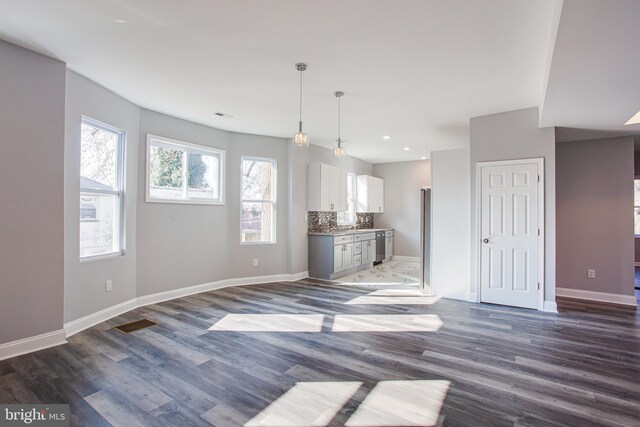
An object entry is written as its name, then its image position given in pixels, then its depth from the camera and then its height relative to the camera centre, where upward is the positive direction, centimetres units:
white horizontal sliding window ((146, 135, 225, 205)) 458 +67
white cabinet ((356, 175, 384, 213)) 819 +58
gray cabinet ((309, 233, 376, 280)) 614 -80
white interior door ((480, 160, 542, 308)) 424 -24
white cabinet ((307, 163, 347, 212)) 629 +56
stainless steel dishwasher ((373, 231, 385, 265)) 789 -78
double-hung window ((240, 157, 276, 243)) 573 +27
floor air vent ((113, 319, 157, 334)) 348 -127
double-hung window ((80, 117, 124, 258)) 358 +30
